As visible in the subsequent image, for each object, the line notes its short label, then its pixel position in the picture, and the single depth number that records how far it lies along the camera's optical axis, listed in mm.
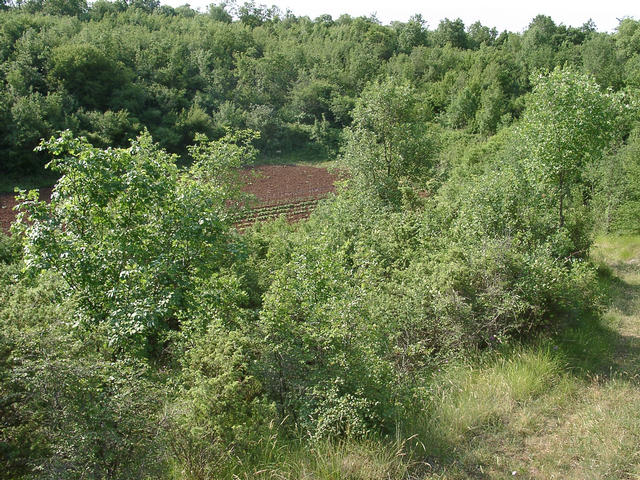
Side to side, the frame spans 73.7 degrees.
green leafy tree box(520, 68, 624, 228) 10367
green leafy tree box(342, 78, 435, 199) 15484
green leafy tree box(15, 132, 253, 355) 5457
